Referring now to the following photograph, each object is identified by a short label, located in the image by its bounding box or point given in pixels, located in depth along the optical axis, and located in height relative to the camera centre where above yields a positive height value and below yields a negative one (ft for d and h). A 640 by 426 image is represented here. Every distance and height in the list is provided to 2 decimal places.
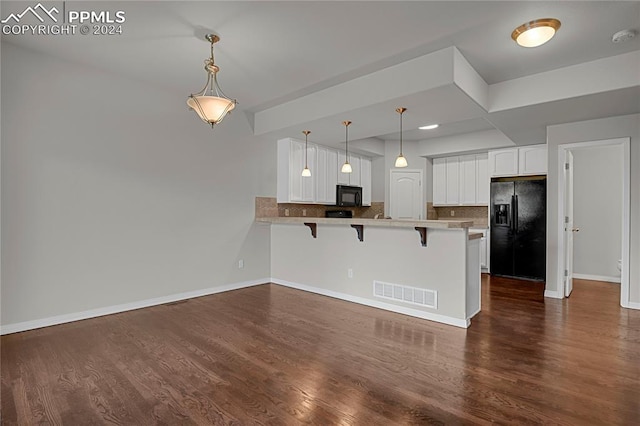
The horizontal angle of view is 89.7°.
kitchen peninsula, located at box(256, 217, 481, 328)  10.89 -2.03
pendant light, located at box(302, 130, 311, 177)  16.16 +3.66
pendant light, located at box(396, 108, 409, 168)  13.92 +2.22
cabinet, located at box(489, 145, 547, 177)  18.24 +3.11
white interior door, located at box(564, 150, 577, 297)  14.51 -0.27
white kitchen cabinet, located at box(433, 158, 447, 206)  22.71 +2.29
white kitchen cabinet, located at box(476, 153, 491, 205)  20.71 +2.24
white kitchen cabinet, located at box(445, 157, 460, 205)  22.11 +2.31
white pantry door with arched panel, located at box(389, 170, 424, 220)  22.56 +1.36
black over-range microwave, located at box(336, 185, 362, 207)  20.81 +1.16
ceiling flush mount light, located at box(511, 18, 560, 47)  8.28 +4.81
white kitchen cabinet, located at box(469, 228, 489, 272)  20.33 -2.44
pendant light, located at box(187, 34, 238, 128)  8.70 +2.97
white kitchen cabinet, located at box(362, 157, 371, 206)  22.64 +2.45
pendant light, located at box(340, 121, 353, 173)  14.23 +3.98
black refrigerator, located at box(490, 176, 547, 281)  17.98 -0.77
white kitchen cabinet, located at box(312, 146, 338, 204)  19.48 +2.38
